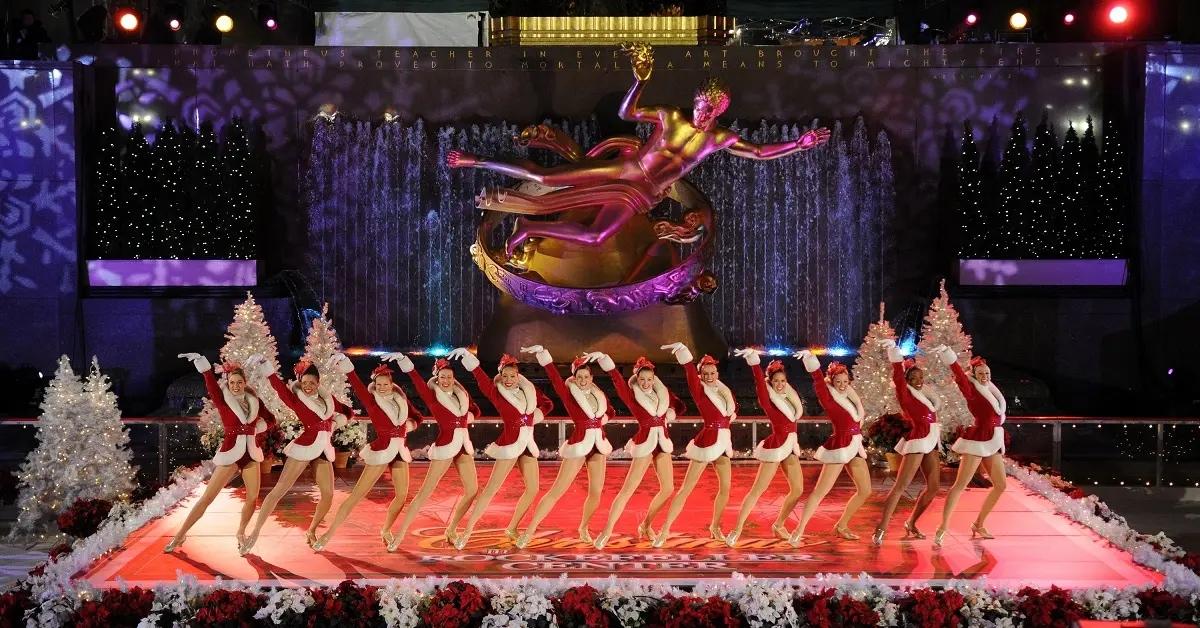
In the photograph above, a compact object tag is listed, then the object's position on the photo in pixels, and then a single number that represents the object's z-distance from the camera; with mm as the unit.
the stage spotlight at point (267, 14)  20547
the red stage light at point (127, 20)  18319
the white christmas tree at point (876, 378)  13305
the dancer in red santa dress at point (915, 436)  10422
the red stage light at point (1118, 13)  17656
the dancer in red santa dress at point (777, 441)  10398
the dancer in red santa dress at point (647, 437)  10359
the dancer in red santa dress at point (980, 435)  10406
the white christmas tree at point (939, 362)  13227
